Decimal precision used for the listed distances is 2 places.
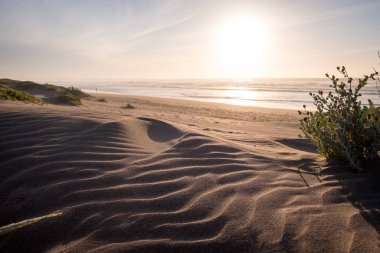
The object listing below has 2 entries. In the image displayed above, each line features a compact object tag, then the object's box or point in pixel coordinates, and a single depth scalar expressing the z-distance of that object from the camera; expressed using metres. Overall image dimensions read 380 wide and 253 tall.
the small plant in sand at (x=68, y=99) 9.14
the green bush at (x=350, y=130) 2.82
